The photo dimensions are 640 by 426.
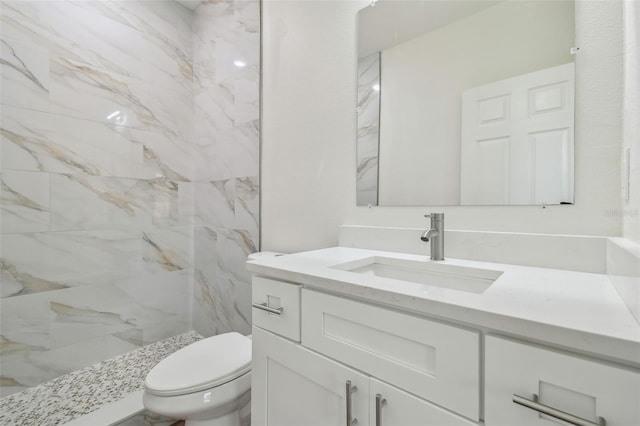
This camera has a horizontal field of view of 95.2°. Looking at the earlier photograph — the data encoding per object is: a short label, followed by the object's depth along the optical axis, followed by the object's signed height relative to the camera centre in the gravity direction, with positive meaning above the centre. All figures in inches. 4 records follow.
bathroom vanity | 16.5 -9.8
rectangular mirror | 34.8 +15.2
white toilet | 40.8 -25.5
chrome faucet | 38.0 -3.4
